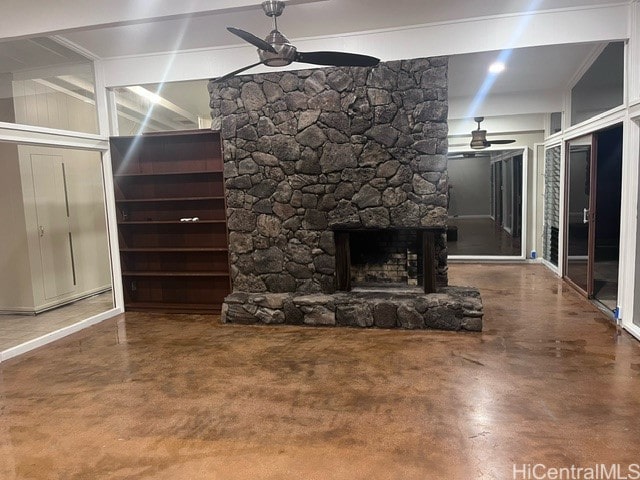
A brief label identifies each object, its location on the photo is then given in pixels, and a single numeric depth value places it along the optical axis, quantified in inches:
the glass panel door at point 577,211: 226.2
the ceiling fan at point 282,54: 113.6
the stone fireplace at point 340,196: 178.4
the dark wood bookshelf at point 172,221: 207.9
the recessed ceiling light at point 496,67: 210.4
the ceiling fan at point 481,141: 283.9
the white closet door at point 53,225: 216.5
